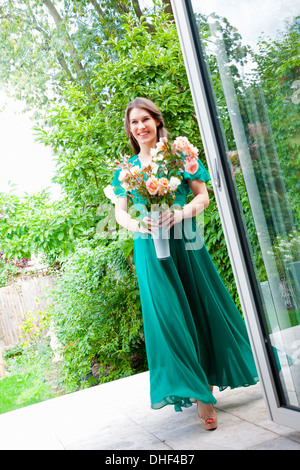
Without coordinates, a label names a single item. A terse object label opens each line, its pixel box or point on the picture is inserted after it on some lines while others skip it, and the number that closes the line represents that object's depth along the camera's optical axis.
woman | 2.13
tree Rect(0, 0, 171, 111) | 5.64
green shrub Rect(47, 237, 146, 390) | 4.80
